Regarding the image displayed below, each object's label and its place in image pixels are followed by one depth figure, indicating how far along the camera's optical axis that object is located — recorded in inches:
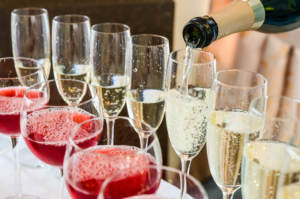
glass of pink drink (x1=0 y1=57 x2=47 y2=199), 30.5
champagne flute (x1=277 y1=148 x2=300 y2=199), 24.2
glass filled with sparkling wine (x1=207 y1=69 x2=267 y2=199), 28.4
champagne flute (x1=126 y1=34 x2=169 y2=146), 32.2
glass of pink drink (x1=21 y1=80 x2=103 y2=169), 28.4
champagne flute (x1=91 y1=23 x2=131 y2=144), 34.2
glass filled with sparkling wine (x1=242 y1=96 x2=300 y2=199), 24.6
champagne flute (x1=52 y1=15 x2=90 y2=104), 36.9
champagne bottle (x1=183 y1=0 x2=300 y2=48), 31.1
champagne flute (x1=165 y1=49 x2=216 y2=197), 30.5
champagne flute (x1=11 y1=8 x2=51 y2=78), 39.3
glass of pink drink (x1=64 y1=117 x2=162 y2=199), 23.4
